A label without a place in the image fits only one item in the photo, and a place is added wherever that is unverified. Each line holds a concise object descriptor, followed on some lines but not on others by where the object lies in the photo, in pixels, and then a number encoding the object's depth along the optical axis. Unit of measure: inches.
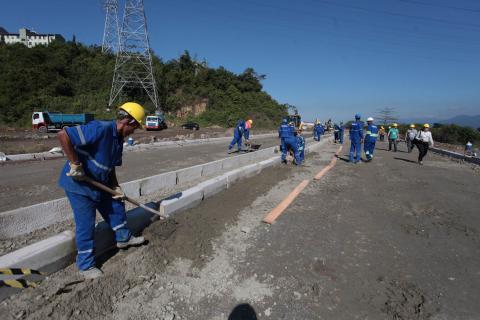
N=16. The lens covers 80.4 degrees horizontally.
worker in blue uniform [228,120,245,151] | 521.0
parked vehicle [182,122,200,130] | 1381.6
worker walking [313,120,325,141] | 835.4
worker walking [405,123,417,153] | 625.6
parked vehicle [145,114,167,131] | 1232.5
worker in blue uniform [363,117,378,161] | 439.8
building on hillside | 3142.2
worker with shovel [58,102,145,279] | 106.9
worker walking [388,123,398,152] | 647.5
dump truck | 1002.7
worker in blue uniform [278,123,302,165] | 380.2
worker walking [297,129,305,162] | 399.7
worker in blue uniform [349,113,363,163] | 423.5
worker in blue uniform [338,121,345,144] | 848.7
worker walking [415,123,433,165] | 432.1
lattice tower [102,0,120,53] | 1827.0
